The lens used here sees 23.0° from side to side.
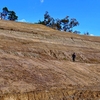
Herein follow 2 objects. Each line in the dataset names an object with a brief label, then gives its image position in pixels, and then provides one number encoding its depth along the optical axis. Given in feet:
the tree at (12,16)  202.94
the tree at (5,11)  205.98
